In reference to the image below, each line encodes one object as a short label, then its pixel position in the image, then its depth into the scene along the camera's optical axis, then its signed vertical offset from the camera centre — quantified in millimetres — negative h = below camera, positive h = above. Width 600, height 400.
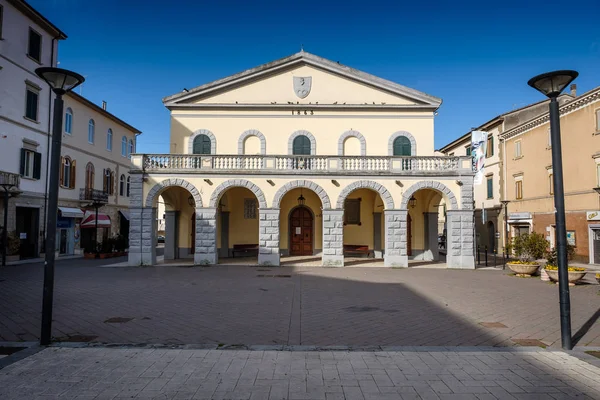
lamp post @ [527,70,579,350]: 6078 +753
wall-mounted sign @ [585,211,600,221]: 19627 +465
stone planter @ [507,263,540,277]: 15477 -1944
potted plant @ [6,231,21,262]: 20391 -1438
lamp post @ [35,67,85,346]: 6086 +809
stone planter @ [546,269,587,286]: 13109 -1901
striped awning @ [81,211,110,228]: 26438 +71
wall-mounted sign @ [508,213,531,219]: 25594 +540
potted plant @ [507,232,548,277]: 15578 -1261
